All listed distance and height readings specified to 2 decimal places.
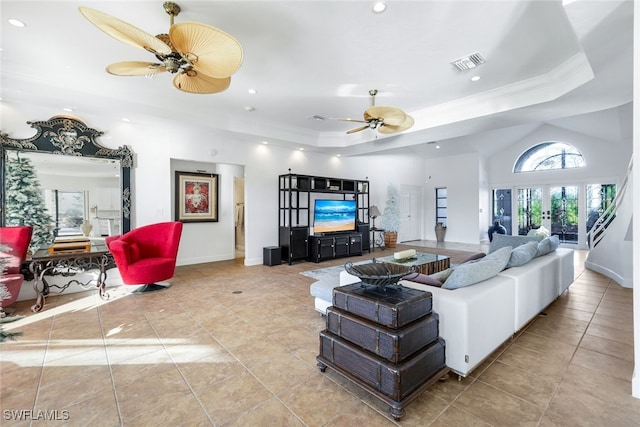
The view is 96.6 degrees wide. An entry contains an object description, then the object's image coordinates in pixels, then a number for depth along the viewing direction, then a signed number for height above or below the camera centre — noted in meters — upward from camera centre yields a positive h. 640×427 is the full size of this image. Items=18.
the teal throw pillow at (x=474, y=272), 2.22 -0.51
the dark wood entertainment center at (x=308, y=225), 6.38 -0.37
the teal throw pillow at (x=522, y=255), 2.87 -0.48
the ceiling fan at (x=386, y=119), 3.85 +1.29
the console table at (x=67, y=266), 3.67 -0.75
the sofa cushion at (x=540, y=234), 4.26 -0.38
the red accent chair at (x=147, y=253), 4.00 -0.64
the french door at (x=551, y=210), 8.37 -0.04
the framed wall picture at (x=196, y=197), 6.04 +0.30
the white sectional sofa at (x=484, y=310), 2.00 -0.81
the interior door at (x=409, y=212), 9.80 -0.10
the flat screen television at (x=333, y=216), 6.84 -0.15
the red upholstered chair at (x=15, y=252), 3.40 -0.51
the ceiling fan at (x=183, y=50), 1.93 +1.24
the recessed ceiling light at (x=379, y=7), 2.42 +1.75
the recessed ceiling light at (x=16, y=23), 2.62 +1.76
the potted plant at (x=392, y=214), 9.16 -0.15
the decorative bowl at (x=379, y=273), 1.95 -0.45
